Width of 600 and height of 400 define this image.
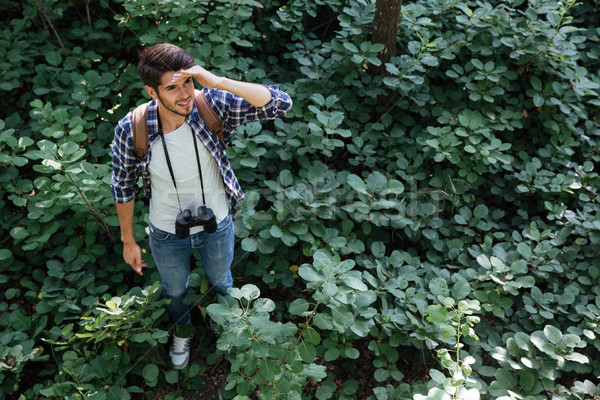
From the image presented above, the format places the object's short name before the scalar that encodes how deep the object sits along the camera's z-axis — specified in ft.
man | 6.47
